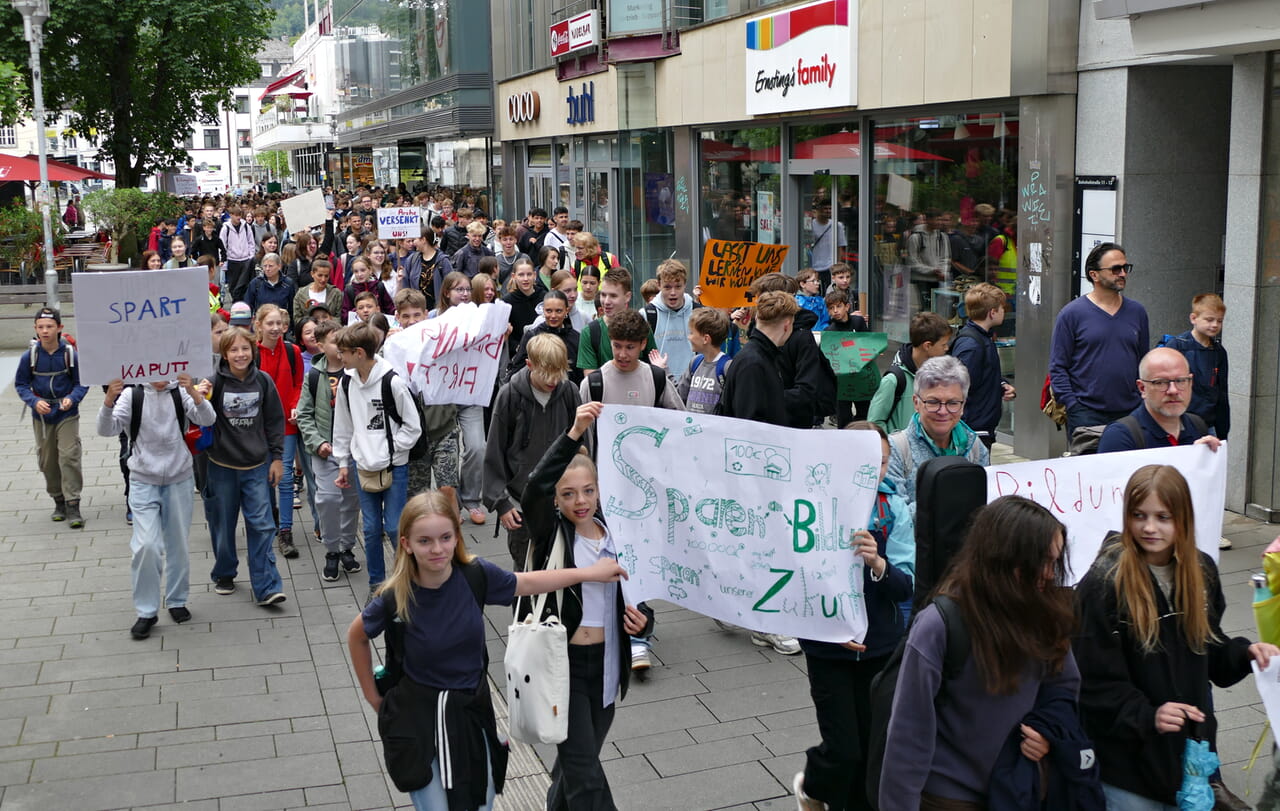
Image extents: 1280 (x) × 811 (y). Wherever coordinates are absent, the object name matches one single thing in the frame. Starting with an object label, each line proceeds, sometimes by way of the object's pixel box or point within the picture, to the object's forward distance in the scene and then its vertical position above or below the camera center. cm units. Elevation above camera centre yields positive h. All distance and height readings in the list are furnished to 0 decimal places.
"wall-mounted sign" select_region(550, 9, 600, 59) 2319 +336
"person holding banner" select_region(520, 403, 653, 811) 480 -147
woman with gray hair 491 -76
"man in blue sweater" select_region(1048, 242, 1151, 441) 827 -84
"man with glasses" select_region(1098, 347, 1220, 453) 566 -87
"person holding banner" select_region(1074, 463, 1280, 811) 398 -128
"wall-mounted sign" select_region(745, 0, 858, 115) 1439 +182
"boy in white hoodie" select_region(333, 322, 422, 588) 817 -124
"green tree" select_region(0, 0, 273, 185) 4031 +527
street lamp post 2295 +254
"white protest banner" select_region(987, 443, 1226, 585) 511 -104
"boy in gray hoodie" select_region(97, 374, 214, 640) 793 -138
